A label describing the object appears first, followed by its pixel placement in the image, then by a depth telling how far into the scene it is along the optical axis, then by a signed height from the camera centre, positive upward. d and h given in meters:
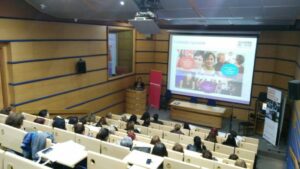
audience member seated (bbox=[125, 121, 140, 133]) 5.47 -1.73
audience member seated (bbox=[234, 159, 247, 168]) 3.79 -1.73
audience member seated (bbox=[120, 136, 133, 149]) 3.94 -1.51
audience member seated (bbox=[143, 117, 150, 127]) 6.34 -1.89
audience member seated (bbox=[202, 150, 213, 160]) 4.02 -1.70
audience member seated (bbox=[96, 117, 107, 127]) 5.91 -1.78
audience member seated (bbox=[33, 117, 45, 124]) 4.87 -1.48
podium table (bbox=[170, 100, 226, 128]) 8.33 -2.17
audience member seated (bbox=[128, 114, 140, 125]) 6.75 -1.92
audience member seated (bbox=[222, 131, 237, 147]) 5.37 -1.94
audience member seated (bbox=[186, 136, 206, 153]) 4.59 -1.80
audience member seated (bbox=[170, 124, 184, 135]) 5.80 -1.88
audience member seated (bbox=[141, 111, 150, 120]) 6.93 -1.86
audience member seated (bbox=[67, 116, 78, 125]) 5.38 -1.61
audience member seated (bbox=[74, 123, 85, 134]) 4.55 -1.50
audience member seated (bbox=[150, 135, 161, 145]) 4.27 -1.58
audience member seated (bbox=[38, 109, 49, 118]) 5.72 -1.56
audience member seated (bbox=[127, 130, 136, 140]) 4.68 -1.64
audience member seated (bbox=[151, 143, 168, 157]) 3.65 -1.49
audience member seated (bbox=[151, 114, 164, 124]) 7.07 -1.98
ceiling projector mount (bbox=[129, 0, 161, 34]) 4.74 +0.70
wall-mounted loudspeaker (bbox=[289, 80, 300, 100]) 4.70 -0.67
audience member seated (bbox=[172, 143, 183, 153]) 4.11 -1.63
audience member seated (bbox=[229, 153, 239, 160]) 4.35 -1.86
